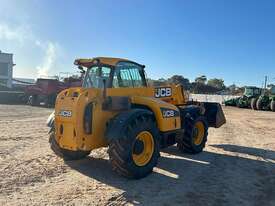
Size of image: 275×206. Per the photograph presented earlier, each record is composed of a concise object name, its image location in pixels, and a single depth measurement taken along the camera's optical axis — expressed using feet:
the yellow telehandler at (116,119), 13.07
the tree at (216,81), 207.80
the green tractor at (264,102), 66.67
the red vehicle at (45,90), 51.38
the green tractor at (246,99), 74.10
